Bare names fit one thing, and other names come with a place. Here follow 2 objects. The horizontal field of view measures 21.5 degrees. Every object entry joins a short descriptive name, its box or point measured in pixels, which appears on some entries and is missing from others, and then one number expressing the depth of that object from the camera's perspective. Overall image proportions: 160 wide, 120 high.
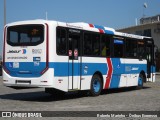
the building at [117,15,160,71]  55.41
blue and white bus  15.76
